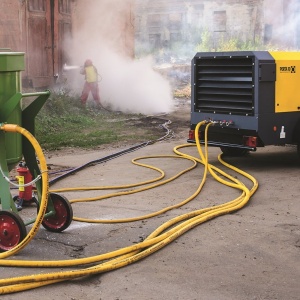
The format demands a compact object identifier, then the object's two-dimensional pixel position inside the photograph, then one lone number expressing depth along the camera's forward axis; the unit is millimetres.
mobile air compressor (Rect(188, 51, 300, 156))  10242
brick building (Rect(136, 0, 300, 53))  35125
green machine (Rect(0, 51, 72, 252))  6211
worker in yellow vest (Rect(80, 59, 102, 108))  19319
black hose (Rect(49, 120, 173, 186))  9825
